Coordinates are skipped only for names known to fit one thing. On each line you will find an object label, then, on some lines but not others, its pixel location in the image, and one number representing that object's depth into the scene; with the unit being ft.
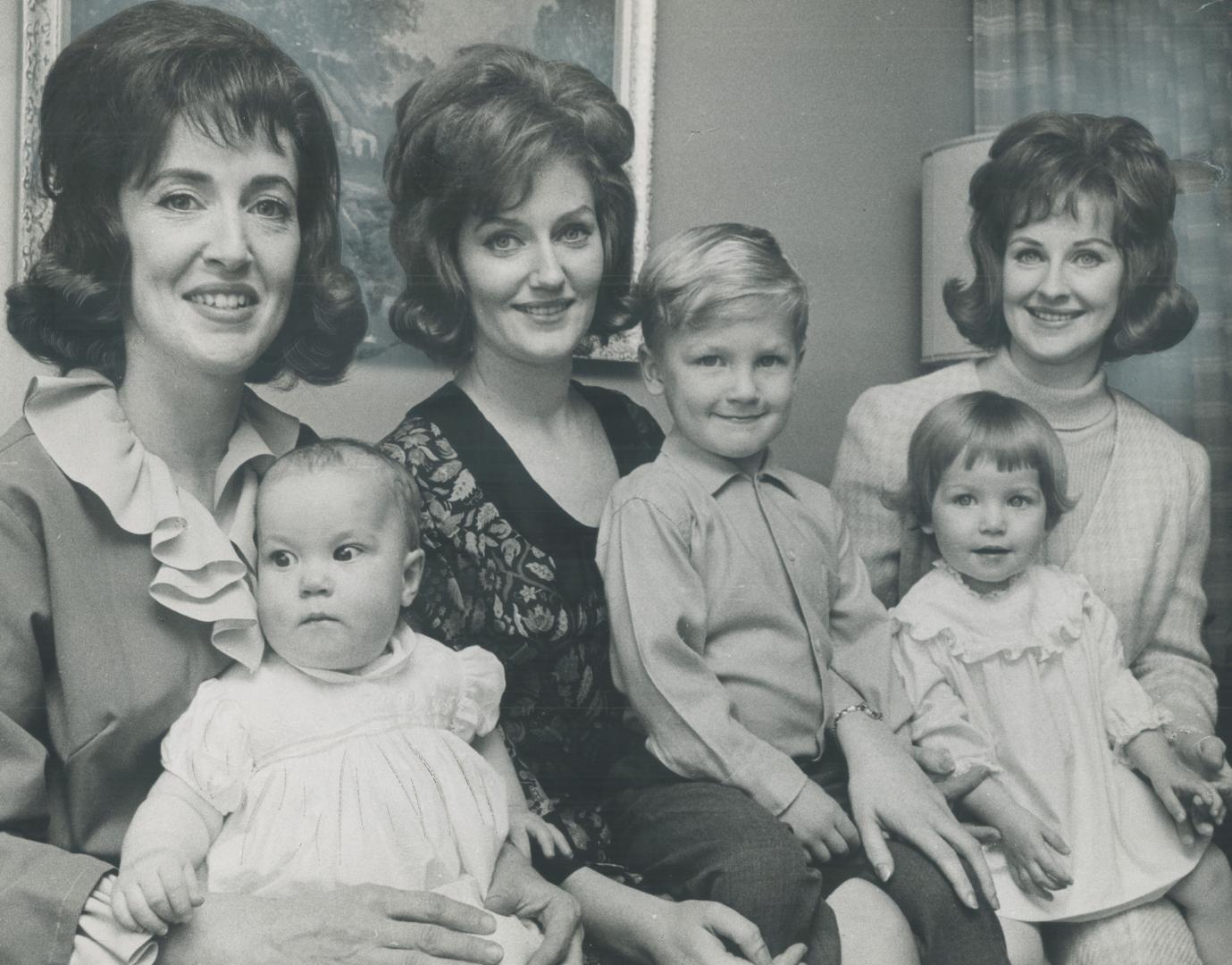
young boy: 4.07
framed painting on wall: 5.33
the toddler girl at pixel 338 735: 3.64
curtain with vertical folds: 6.04
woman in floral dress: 4.49
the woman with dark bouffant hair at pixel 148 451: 3.54
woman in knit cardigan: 5.25
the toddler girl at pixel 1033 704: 4.48
